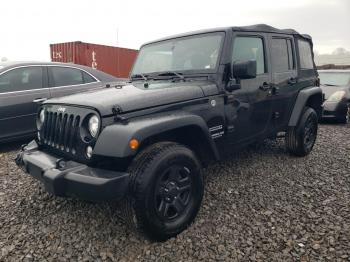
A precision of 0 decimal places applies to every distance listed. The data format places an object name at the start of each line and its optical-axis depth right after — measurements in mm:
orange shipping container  11953
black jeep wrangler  2484
